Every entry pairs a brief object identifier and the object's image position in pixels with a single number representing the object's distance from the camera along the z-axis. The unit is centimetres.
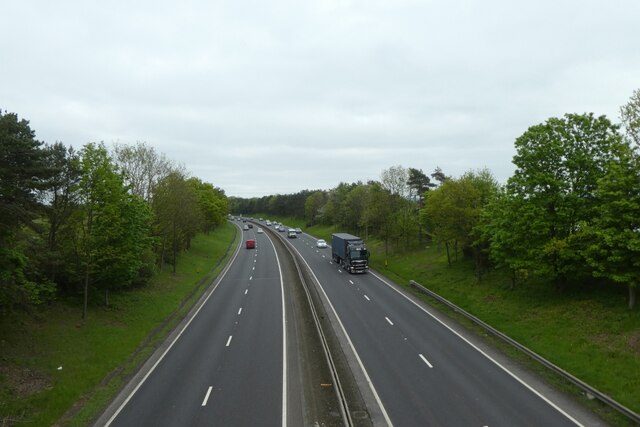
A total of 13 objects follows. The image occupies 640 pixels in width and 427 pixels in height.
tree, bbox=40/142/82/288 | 2789
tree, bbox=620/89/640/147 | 2509
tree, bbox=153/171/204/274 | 4712
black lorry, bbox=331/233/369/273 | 4964
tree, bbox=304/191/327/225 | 13175
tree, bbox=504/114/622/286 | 2777
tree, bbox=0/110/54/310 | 1955
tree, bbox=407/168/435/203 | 7475
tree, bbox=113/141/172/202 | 4822
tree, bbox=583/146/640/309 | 2331
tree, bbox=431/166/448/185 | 8688
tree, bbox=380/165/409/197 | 6712
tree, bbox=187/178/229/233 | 7336
